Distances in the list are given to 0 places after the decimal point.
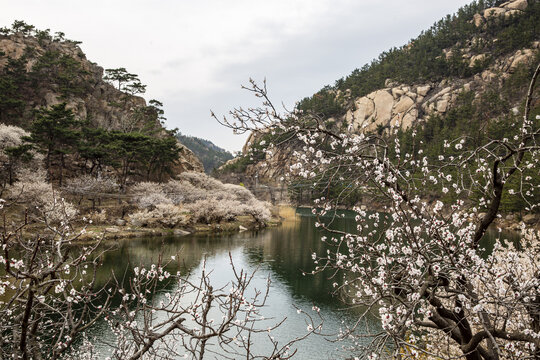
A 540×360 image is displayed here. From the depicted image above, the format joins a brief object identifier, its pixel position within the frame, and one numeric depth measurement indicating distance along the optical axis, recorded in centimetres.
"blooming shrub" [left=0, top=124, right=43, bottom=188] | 3161
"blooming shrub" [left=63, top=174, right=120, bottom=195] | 3584
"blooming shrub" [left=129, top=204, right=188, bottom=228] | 3625
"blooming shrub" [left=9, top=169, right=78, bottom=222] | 2888
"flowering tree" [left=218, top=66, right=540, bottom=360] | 436
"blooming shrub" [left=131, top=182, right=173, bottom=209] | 3978
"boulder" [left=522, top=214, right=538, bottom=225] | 3841
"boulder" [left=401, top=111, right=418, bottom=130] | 8588
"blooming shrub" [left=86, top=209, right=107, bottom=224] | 3344
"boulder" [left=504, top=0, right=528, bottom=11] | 8382
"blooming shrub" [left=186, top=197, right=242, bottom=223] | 4162
